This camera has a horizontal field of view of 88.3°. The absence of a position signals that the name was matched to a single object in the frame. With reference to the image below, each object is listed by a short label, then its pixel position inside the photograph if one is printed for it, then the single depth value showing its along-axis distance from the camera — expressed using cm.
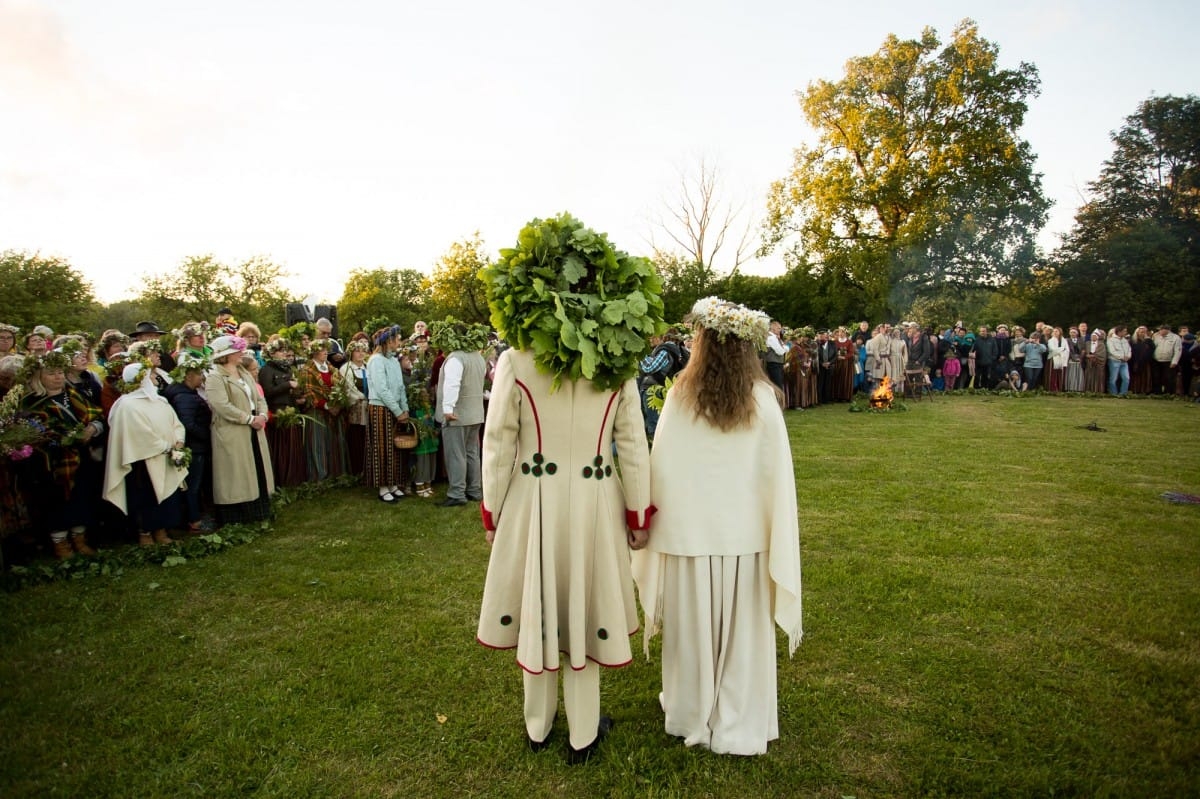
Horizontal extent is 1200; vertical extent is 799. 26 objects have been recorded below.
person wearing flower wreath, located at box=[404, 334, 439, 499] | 866
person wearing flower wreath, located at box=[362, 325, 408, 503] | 838
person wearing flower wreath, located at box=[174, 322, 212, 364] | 827
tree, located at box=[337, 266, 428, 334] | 5994
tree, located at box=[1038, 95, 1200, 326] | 3030
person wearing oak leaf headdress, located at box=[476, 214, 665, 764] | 291
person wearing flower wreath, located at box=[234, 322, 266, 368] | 986
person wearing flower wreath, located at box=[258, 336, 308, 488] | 858
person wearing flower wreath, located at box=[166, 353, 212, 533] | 686
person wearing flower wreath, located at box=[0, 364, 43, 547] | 558
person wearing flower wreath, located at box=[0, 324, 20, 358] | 716
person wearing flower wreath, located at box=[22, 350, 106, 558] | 614
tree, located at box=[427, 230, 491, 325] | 5353
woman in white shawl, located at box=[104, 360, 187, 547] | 621
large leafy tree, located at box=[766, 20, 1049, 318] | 3109
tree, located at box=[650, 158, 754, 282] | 4147
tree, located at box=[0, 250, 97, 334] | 2734
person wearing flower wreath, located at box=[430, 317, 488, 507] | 799
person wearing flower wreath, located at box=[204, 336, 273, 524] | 680
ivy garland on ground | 568
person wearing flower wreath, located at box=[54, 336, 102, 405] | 635
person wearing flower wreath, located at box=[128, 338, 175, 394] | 636
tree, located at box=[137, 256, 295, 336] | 4728
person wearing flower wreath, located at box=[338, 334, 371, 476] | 948
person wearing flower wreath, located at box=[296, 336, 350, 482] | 917
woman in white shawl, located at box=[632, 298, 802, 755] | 320
